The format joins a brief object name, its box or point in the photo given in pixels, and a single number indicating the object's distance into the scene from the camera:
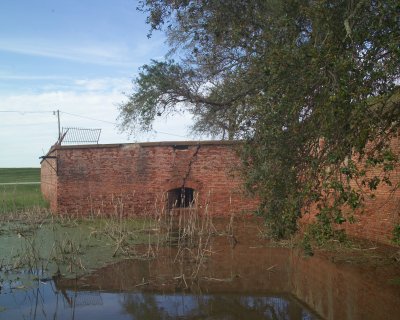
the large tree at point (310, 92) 5.43
